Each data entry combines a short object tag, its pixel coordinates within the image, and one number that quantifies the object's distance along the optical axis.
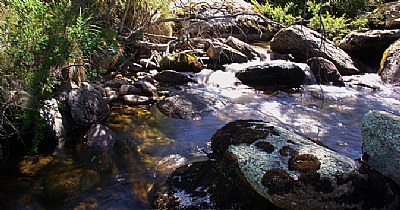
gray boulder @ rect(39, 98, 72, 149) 4.10
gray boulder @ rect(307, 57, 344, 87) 8.11
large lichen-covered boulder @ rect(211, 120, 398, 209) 2.78
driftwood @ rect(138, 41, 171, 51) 7.07
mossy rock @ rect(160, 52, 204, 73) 7.88
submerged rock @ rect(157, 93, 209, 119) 5.71
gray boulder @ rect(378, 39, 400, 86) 8.21
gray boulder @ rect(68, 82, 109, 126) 4.71
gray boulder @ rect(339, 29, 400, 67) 9.36
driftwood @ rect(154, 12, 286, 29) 5.49
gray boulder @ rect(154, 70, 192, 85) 7.38
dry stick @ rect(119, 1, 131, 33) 6.44
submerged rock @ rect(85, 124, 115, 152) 4.40
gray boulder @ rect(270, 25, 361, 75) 8.88
